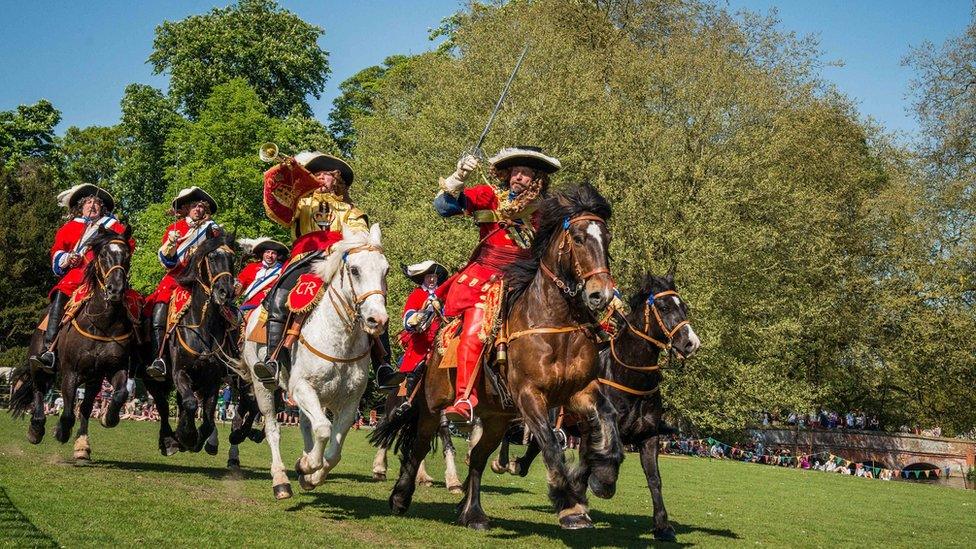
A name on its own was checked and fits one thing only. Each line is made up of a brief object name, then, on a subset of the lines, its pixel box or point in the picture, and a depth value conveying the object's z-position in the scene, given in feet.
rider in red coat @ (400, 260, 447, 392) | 54.44
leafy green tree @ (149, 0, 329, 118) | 207.21
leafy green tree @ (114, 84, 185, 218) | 202.49
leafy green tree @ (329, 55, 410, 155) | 235.20
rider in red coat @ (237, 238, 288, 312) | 57.41
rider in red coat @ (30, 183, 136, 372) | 59.88
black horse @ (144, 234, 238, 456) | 56.39
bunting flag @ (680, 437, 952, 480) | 174.14
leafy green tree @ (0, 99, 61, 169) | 243.81
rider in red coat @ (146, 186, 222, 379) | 59.06
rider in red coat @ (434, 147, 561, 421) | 43.70
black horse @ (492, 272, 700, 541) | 48.96
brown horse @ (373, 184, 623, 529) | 36.47
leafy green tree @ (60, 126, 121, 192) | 248.32
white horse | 42.60
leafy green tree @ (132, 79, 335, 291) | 177.06
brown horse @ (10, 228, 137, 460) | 57.00
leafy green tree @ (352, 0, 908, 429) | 148.36
